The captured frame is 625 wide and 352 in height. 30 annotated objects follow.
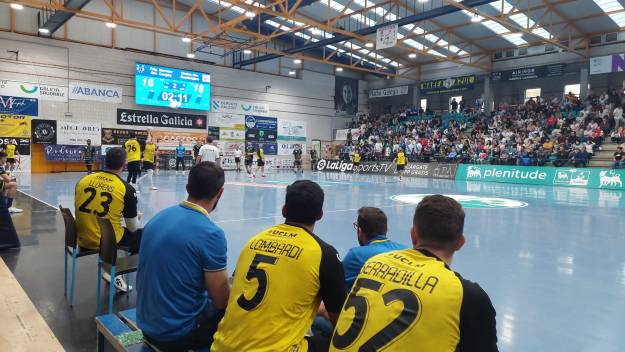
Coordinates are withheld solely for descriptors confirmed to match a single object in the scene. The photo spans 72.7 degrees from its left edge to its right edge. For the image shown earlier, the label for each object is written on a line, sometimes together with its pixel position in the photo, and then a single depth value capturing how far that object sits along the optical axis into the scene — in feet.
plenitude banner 54.70
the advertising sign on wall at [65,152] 72.08
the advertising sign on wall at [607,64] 69.72
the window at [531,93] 92.58
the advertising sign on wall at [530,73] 79.20
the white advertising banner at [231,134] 92.17
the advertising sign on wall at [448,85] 91.25
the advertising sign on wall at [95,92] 74.49
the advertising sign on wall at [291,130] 101.81
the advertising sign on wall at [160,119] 79.82
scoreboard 79.66
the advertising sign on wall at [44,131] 70.90
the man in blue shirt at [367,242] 8.18
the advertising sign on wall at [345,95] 111.75
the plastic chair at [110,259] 10.69
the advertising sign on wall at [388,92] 105.03
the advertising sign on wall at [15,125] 67.72
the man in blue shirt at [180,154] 79.15
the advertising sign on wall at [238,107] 91.45
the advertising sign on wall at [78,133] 73.31
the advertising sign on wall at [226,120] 90.63
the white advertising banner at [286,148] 101.70
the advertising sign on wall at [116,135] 77.41
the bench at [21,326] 9.19
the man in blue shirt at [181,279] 6.95
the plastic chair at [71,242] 12.49
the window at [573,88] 85.92
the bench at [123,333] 7.40
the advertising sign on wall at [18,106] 67.67
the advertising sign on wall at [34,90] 67.97
